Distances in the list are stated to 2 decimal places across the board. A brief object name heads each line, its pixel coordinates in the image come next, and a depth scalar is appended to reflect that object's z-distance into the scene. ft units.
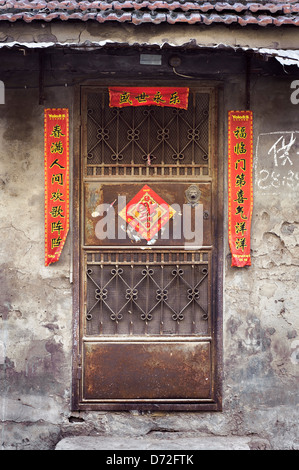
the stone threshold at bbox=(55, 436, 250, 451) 18.15
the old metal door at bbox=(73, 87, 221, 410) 19.27
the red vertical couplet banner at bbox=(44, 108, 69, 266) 19.06
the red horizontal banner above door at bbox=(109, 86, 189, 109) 19.10
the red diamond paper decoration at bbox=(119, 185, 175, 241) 19.43
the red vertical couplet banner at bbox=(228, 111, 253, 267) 19.19
